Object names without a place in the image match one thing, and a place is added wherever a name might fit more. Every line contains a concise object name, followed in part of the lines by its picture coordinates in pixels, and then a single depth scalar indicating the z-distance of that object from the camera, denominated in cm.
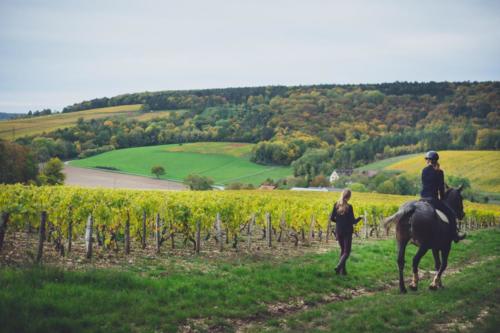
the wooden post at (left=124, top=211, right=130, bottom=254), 1406
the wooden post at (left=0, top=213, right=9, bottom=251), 1076
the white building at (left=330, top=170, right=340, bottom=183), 9575
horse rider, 1077
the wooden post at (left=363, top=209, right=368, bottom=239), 2771
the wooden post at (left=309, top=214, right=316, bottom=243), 2202
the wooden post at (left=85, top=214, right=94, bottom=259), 1265
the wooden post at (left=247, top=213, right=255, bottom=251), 1623
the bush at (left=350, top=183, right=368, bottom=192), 8082
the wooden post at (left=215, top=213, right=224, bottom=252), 1608
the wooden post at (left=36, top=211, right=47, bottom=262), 1132
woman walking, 1230
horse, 1033
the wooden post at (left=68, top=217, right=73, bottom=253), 1366
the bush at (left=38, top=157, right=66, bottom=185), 6312
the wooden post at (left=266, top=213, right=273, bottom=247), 1850
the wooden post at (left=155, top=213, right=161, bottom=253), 1477
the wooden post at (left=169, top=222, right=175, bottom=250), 1586
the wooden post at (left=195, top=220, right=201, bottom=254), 1524
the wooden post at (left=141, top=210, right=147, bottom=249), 1562
